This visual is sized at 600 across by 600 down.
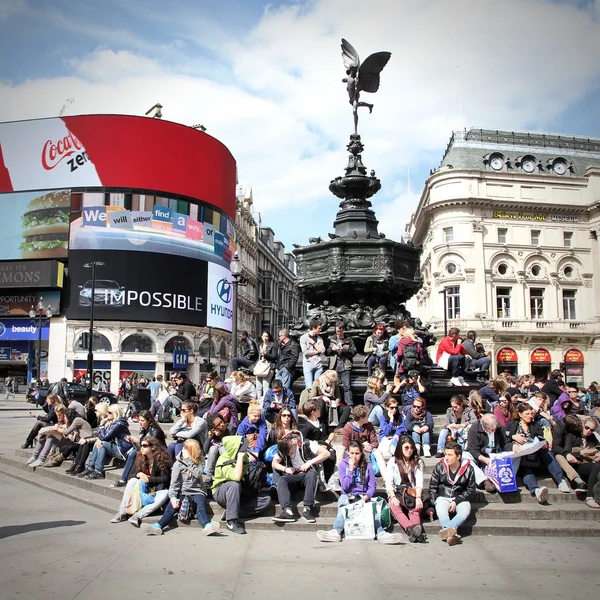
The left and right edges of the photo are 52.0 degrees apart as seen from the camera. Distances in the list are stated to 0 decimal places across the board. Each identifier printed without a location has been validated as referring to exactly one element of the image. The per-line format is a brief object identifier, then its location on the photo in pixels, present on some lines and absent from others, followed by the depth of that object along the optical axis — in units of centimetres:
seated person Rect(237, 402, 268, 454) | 719
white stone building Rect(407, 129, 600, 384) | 4659
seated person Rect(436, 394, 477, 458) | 793
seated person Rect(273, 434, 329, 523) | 657
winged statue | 1164
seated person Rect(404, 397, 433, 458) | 815
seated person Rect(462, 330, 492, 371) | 1173
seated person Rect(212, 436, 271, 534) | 644
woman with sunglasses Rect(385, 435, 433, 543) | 612
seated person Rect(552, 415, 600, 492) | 732
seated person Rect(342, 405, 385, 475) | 721
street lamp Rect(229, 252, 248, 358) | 1418
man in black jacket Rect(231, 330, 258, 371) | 1138
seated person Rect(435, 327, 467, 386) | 1062
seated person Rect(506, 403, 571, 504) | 717
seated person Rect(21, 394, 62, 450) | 1152
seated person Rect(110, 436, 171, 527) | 684
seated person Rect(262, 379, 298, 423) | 832
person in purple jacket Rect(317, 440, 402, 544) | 633
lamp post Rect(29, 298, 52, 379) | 4306
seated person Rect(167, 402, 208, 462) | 799
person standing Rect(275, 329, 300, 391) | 983
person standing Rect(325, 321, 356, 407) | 936
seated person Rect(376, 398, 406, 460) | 813
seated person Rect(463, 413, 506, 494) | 727
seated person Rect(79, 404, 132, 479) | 905
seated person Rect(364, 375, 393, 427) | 852
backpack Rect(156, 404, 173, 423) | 1302
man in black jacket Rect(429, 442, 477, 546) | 625
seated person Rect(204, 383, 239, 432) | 872
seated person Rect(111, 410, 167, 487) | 809
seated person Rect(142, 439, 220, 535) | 655
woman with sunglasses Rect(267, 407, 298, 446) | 702
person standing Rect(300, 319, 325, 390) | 944
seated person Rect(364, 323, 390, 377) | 955
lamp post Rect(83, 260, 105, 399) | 2197
